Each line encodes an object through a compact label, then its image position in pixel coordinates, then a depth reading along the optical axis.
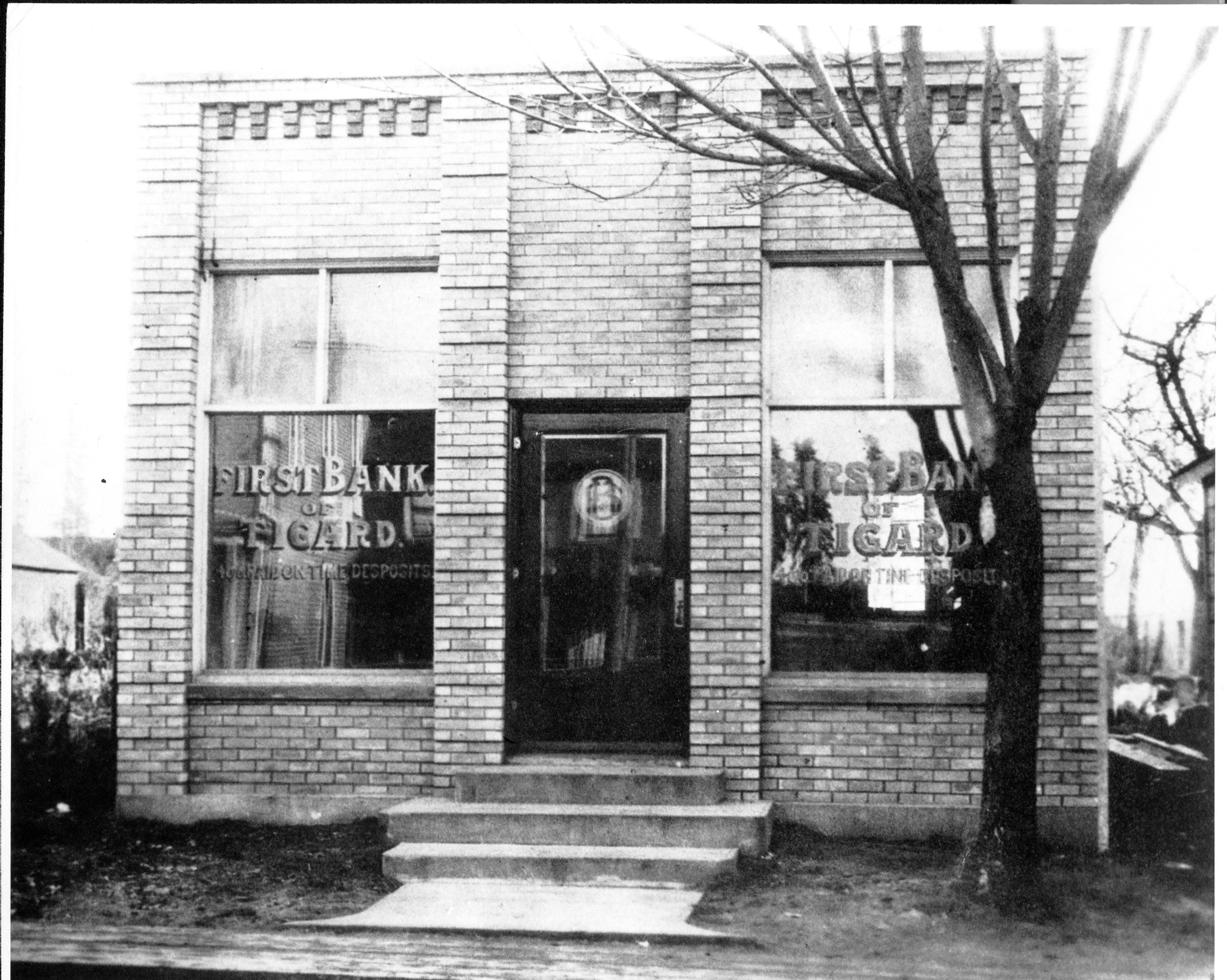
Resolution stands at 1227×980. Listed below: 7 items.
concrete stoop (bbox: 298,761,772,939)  6.62
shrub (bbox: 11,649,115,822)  7.00
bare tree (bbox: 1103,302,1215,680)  6.73
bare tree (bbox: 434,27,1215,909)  6.49
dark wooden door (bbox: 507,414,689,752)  7.88
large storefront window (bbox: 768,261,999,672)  7.62
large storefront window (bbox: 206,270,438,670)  7.78
